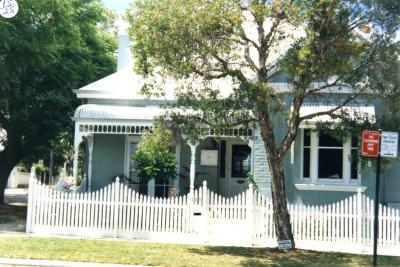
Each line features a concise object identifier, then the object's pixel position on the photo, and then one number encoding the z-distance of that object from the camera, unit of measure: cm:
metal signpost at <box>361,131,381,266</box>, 1030
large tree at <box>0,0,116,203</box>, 1748
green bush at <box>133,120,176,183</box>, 1677
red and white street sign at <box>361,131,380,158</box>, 1032
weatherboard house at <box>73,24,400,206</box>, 1563
